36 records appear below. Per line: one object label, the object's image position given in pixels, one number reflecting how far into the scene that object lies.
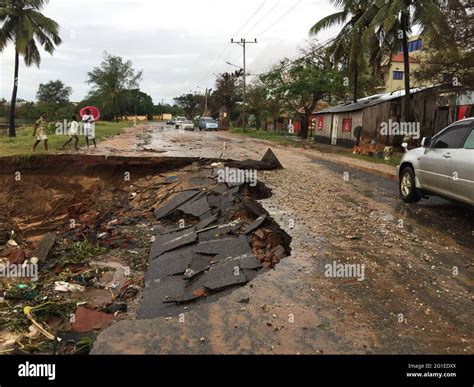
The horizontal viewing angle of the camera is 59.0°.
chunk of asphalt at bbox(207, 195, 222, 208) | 10.06
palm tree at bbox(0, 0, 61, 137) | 24.22
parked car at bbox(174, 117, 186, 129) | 48.74
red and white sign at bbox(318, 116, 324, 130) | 32.94
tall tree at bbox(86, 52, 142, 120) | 67.44
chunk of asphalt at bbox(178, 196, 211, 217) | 9.96
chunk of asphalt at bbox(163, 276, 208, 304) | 5.14
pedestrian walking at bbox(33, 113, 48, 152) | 16.17
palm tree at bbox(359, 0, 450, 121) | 14.75
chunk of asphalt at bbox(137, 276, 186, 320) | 5.10
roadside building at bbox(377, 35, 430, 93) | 49.44
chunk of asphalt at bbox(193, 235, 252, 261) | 6.58
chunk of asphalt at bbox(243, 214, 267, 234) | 7.45
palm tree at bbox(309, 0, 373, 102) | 22.86
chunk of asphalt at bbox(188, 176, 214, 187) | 12.21
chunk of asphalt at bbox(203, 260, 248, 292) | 5.18
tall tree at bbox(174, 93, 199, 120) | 93.88
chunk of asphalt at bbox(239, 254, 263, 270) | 5.73
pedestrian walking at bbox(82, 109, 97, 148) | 17.97
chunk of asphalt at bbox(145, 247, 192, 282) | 6.58
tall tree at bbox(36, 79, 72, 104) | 83.44
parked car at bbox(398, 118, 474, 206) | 6.81
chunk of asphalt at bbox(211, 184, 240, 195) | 10.67
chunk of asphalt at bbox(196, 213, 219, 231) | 8.70
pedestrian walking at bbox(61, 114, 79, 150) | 16.91
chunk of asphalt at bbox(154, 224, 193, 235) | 9.38
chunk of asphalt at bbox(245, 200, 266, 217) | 8.57
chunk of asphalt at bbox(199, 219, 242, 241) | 7.80
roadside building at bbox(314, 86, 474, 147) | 18.94
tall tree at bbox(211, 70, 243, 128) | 56.15
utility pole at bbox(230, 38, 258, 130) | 43.77
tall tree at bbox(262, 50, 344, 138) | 32.66
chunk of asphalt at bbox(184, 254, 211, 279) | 6.13
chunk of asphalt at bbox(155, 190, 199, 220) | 10.95
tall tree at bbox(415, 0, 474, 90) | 13.23
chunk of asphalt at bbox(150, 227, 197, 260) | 7.80
